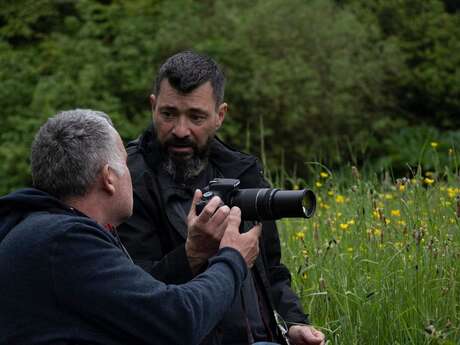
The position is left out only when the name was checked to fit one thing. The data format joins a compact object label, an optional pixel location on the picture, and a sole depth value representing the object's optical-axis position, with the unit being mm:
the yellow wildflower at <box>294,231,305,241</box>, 8976
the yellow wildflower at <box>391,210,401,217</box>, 8986
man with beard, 6395
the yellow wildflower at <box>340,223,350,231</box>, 8728
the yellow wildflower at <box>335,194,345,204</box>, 10099
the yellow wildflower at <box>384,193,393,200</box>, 9658
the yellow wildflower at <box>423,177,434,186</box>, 9105
